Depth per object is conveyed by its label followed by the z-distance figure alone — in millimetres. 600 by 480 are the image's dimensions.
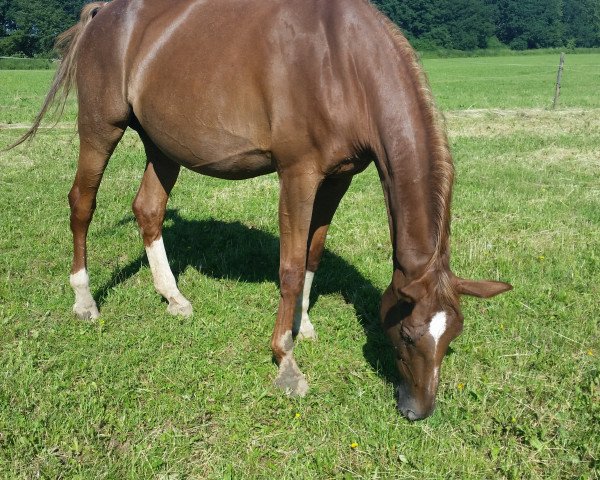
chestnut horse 2906
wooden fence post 17572
